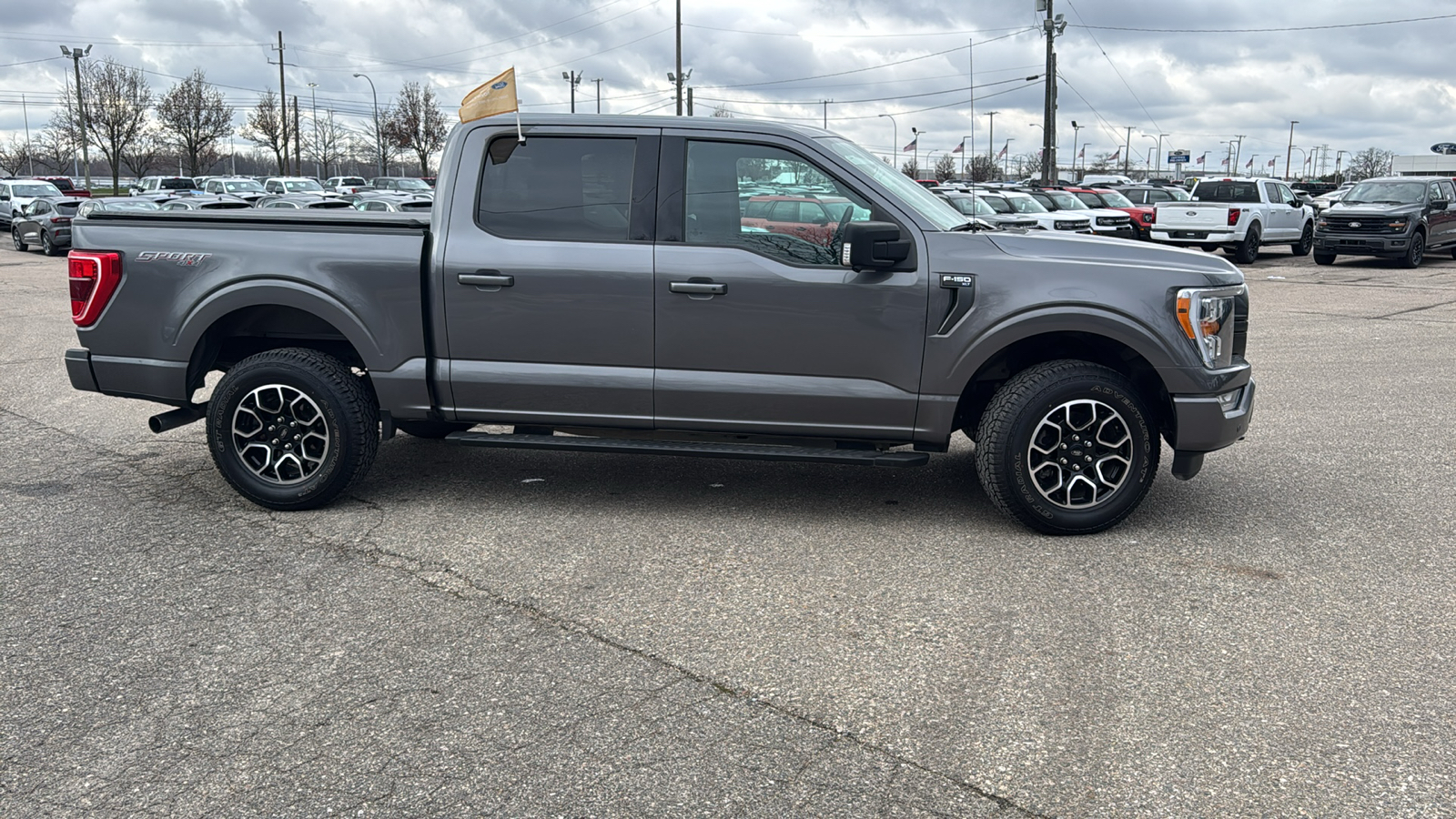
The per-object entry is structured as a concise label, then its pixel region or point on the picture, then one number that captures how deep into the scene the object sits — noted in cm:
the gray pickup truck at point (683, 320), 526
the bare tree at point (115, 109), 6725
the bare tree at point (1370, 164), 11275
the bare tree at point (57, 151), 8081
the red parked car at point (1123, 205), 2892
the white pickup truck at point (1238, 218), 2475
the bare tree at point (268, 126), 7306
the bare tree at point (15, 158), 10100
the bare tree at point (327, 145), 9031
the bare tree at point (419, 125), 7938
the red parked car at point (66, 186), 4438
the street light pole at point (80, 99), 6150
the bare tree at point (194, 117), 6888
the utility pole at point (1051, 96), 3738
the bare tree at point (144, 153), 7069
